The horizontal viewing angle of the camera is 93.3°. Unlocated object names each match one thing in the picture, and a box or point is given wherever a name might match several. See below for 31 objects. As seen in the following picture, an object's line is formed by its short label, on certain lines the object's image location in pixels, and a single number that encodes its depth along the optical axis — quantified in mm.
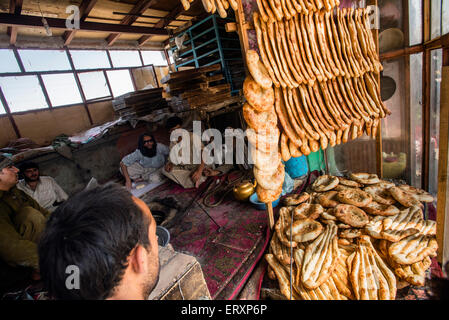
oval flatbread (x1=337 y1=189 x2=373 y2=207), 2721
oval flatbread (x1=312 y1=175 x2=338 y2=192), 3244
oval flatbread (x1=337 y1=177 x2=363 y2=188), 3240
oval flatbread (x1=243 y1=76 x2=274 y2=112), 2240
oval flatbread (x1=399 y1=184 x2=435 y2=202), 2811
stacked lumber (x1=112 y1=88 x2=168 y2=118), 7270
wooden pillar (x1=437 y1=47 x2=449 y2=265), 1937
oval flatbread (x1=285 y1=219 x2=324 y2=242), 2402
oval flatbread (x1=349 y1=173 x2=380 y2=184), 3240
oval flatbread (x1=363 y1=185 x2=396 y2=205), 2814
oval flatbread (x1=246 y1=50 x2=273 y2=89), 2191
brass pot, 3834
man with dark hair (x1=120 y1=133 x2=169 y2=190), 5773
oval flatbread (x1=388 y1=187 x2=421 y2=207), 2676
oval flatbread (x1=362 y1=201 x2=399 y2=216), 2592
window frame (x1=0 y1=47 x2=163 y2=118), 6670
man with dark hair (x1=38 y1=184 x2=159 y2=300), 885
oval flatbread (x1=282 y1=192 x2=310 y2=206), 3184
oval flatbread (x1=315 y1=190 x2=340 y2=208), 2871
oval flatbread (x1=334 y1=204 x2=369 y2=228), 2490
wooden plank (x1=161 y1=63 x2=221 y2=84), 5984
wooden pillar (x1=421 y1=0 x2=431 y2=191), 2953
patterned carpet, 2475
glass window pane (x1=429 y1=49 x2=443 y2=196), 3064
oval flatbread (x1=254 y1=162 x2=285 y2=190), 2459
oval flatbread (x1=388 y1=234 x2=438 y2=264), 2064
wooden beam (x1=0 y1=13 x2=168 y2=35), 4898
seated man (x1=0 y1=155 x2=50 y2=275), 2430
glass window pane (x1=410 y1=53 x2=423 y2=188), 3500
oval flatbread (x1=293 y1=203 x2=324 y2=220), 2773
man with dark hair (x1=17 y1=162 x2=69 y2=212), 4488
